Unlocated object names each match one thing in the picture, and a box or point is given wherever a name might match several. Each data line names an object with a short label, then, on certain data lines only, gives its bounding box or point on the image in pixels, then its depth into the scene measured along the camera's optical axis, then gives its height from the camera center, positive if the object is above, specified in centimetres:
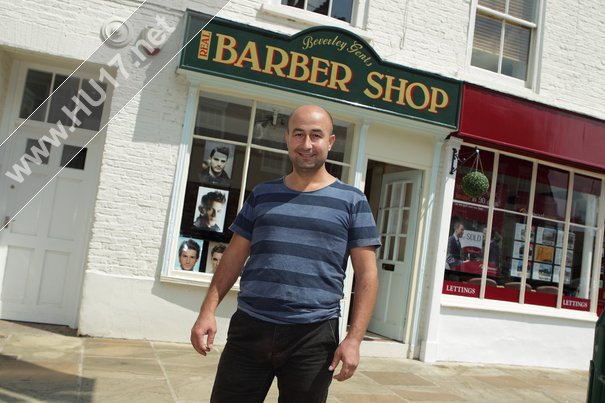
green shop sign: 633 +209
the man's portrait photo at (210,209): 660 +20
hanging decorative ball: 714 +100
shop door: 738 +1
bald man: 236 -22
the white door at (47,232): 653 -34
